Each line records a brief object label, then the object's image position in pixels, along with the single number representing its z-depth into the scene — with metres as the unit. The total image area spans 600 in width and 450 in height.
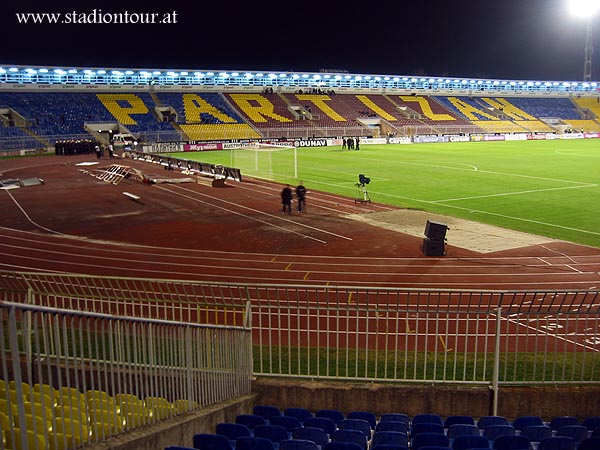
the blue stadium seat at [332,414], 7.39
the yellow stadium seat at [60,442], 4.43
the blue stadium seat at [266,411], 7.50
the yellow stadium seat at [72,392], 6.02
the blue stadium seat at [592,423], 6.89
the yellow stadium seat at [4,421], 4.48
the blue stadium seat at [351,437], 5.98
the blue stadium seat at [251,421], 6.97
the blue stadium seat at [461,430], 6.50
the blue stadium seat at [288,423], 6.87
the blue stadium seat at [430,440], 5.97
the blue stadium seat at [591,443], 5.36
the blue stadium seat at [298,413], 7.39
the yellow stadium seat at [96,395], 5.74
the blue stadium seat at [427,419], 7.07
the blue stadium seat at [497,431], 6.46
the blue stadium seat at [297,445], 5.34
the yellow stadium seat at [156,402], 6.09
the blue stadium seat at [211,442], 5.54
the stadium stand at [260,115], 66.62
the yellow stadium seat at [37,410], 4.81
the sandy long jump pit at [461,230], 20.47
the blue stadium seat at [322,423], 6.62
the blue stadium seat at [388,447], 5.26
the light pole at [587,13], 87.19
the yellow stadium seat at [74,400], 5.60
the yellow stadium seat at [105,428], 4.97
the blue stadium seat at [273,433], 6.16
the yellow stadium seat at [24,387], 5.39
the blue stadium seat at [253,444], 5.41
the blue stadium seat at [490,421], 6.89
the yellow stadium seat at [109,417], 5.21
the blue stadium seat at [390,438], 6.07
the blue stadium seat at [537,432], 6.41
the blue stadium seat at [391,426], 6.61
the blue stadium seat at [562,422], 6.89
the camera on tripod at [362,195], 28.70
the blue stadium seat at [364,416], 7.36
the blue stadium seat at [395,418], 7.19
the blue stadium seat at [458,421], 7.00
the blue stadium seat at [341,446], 5.22
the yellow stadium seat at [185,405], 6.67
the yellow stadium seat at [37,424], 4.47
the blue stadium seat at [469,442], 5.80
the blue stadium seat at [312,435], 6.04
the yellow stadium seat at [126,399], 5.66
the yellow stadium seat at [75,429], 4.67
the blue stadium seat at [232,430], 6.37
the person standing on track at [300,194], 27.19
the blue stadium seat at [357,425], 6.64
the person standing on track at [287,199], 26.69
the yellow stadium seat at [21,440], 3.98
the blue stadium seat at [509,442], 5.73
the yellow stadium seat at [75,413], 4.79
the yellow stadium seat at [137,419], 5.52
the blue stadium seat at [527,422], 7.04
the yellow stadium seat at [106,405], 5.32
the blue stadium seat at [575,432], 6.26
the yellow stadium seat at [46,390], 5.77
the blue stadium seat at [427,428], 6.48
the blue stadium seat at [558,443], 5.61
